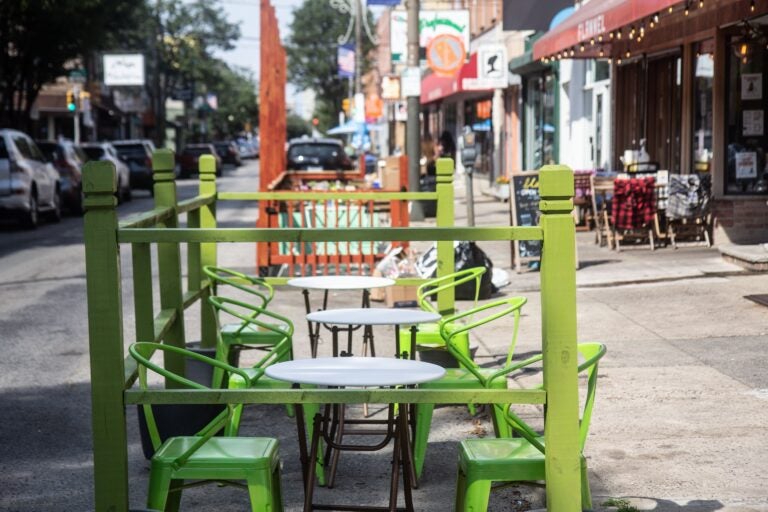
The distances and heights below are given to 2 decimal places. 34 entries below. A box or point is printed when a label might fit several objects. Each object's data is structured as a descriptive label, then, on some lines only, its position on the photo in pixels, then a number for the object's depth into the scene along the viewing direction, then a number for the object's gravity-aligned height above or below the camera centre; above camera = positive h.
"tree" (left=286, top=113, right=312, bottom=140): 181.75 +3.67
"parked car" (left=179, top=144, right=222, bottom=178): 52.41 -0.30
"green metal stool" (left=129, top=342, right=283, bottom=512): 4.00 -1.05
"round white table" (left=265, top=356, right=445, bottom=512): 3.89 -0.76
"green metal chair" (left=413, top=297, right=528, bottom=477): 5.44 -1.11
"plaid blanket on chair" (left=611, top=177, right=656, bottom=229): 14.94 -0.72
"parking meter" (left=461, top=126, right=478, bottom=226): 15.24 -0.19
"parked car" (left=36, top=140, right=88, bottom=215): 26.39 -0.25
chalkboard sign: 14.12 -0.65
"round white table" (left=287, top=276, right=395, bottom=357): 6.54 -0.74
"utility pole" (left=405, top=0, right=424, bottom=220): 21.92 +0.36
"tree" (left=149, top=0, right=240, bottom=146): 78.70 +7.91
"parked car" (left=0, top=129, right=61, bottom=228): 21.94 -0.43
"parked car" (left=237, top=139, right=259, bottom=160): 104.12 +0.16
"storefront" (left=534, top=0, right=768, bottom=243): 14.36 +0.79
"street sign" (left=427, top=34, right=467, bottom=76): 22.44 +1.77
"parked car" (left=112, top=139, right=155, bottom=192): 36.75 -0.22
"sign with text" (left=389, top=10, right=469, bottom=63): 23.12 +2.40
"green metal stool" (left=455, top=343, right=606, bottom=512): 4.04 -1.07
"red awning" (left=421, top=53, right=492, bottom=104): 27.30 +1.74
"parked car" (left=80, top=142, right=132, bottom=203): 30.81 -0.06
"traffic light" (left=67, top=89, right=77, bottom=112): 41.50 +1.83
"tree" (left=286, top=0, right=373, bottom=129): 112.12 +9.92
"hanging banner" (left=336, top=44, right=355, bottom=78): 56.44 +4.27
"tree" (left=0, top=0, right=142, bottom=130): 27.94 +2.98
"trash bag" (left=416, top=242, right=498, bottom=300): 11.77 -1.16
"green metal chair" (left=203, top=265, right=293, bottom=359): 6.96 -1.09
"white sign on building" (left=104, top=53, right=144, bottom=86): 65.00 +4.62
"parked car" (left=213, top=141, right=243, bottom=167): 72.62 -0.05
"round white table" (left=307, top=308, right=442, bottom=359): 5.36 -0.77
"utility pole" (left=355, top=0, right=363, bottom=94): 51.56 +4.77
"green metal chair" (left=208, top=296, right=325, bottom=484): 5.44 -1.09
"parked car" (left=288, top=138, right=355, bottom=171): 30.08 -0.12
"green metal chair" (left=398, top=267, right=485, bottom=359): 6.79 -1.12
